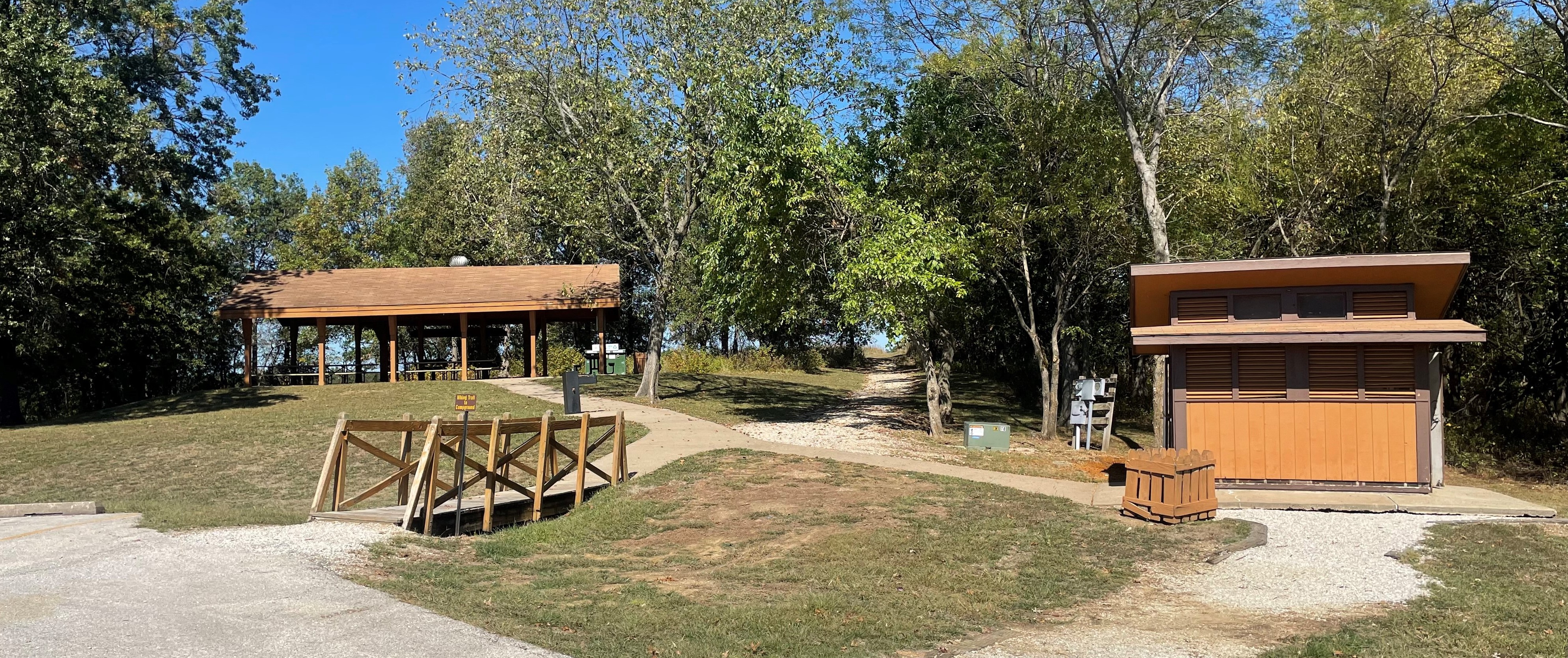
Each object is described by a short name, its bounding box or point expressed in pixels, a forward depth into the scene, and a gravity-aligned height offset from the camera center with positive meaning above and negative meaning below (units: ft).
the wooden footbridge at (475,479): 39.47 -6.72
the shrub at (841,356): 189.57 -6.30
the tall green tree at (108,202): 78.28 +12.78
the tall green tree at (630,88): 88.53 +21.95
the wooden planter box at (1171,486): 38.60 -6.71
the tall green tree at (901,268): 69.41 +3.89
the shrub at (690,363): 137.39 -5.12
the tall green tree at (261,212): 183.11 +24.92
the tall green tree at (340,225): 166.09 +19.03
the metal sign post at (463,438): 41.11 -4.52
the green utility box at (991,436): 67.05 -7.84
